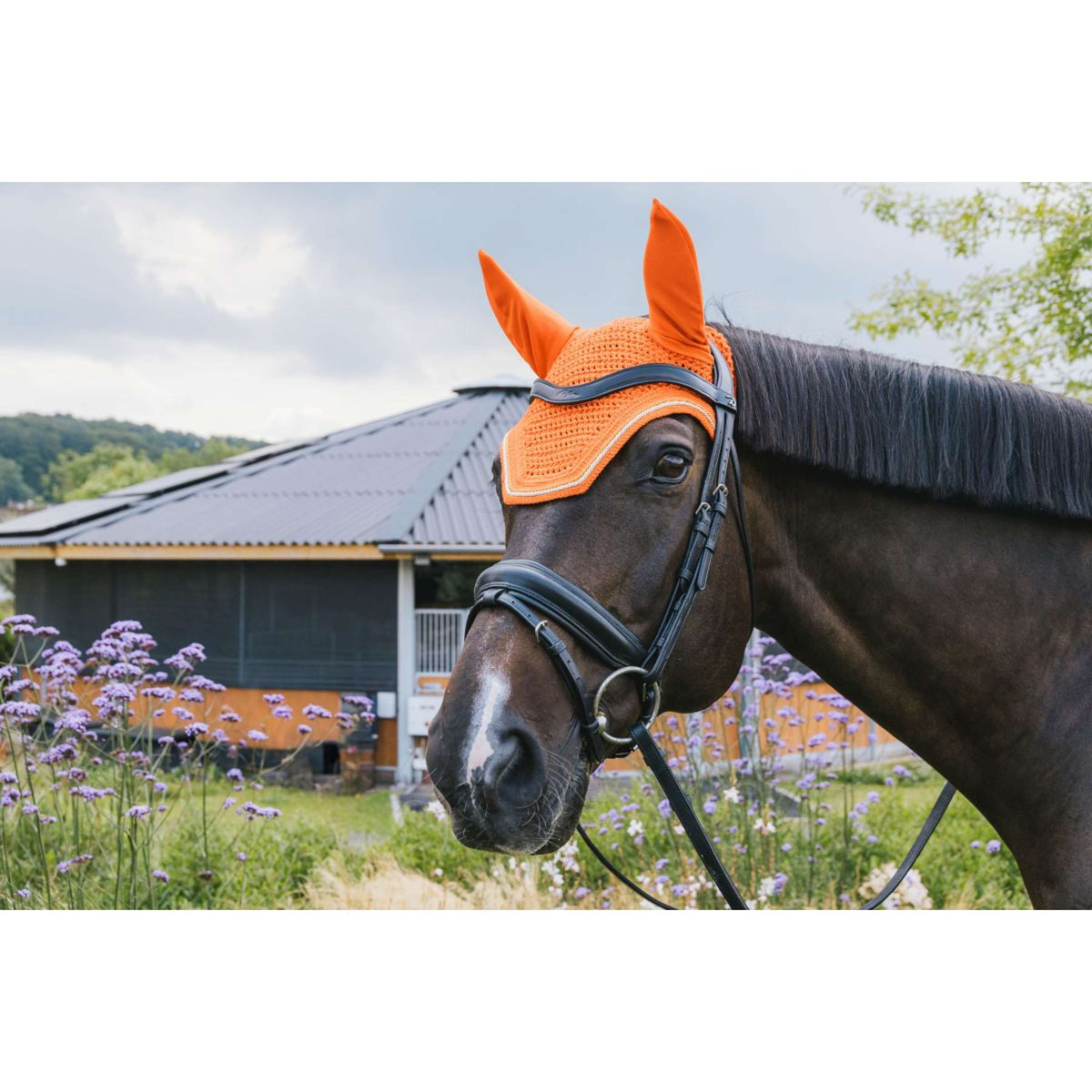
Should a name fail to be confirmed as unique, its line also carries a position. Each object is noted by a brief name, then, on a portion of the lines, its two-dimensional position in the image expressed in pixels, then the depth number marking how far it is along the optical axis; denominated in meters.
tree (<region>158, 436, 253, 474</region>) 42.28
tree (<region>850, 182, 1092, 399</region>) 6.46
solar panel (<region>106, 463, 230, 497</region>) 15.00
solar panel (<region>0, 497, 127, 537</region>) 13.22
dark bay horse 1.81
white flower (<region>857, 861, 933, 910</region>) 4.64
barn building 11.32
